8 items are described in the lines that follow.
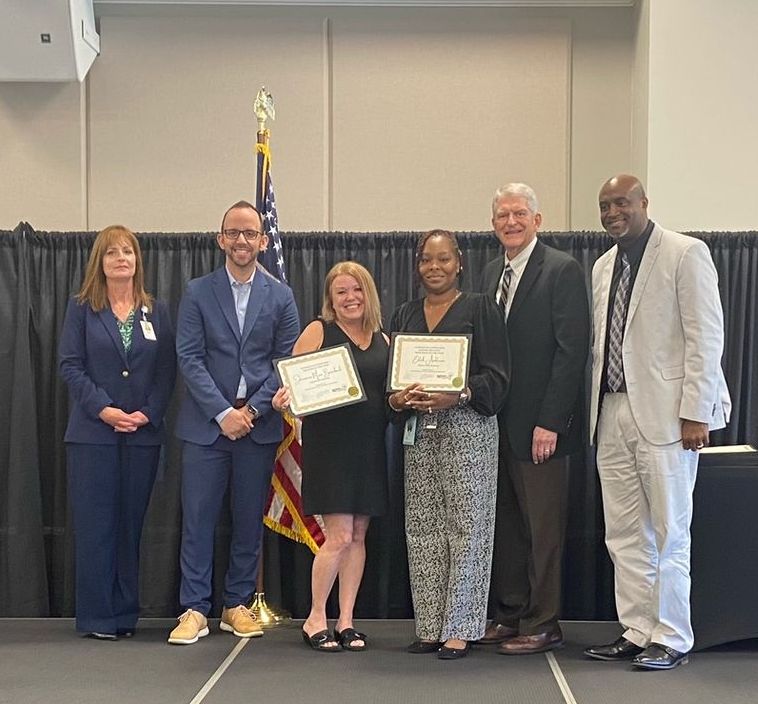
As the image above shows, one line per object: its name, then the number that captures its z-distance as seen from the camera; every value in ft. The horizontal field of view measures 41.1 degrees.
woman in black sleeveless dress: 12.72
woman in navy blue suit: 13.56
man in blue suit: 13.43
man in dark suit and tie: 12.59
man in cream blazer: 11.74
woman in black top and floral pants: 12.25
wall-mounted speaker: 16.69
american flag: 14.62
